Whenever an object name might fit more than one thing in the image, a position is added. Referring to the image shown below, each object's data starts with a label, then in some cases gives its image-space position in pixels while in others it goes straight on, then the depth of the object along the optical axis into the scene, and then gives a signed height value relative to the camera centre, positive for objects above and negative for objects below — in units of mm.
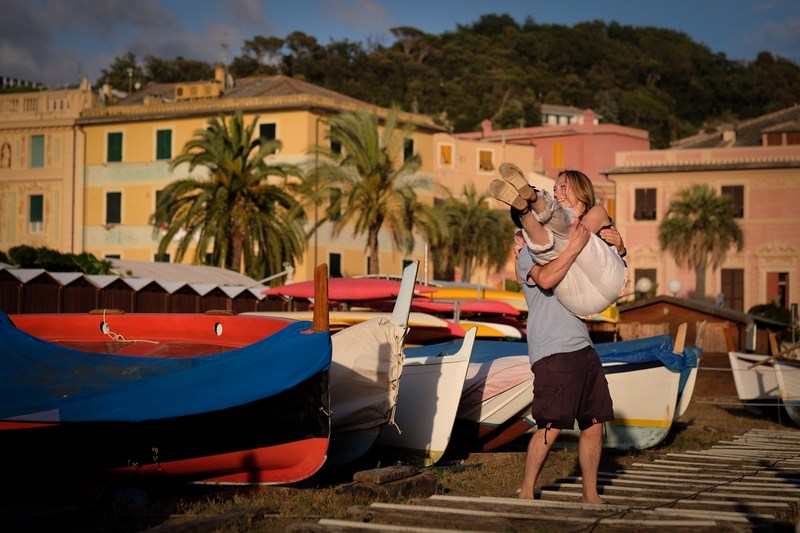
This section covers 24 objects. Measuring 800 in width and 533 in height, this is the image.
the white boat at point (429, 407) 11672 -1328
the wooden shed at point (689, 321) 34750 -1357
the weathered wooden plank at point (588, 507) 6954 -1372
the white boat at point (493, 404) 13164 -1442
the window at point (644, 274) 59562 -54
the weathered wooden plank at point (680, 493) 8070 -1490
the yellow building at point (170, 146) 52656 +5442
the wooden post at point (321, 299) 8969 -230
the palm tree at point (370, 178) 41031 +3054
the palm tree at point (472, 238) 57562 +1547
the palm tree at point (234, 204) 41188 +2136
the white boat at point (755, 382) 24922 -2211
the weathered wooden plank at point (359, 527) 6242 -1337
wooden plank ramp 6527 -1383
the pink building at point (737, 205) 58156 +3318
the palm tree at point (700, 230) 57625 +2056
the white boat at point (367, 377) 10602 -939
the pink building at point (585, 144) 76812 +8141
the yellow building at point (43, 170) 56656 +4379
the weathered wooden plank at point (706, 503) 7532 -1435
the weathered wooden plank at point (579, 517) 6445 -1342
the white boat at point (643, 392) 15047 -1483
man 7480 -678
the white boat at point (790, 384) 22138 -1995
